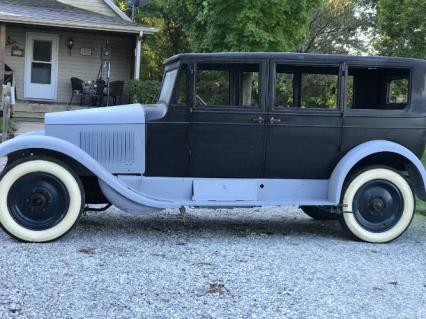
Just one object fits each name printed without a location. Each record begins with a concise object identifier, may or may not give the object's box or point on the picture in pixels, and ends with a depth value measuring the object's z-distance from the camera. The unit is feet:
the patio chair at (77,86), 61.16
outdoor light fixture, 63.98
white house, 60.59
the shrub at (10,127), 43.46
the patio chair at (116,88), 58.29
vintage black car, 19.31
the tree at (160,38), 88.43
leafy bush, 54.70
